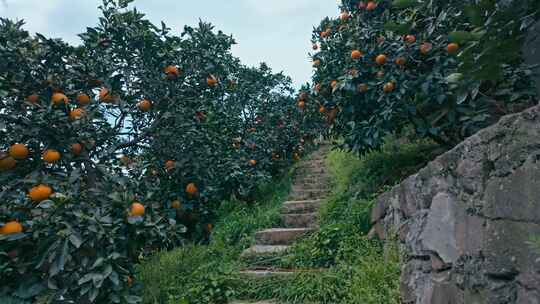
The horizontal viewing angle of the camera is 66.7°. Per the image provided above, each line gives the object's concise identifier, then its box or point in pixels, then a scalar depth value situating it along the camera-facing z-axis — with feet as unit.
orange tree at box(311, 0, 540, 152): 10.07
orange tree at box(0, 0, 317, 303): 7.81
